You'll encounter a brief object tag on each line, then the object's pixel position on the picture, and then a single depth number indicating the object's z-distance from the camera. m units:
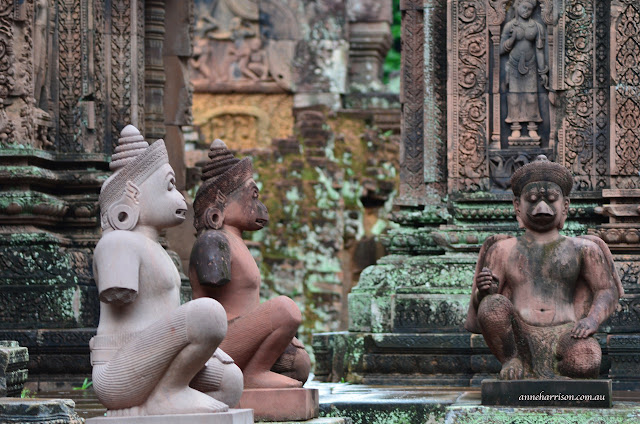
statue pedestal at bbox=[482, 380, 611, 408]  15.00
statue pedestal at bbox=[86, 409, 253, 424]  12.09
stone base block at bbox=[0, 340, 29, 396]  14.89
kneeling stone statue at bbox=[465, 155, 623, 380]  15.21
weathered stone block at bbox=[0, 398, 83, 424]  12.98
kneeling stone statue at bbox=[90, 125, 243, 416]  12.09
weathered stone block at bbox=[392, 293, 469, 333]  20.44
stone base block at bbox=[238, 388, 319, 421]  14.24
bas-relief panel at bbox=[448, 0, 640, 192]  21.30
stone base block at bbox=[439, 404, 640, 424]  14.80
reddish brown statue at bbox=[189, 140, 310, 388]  14.26
